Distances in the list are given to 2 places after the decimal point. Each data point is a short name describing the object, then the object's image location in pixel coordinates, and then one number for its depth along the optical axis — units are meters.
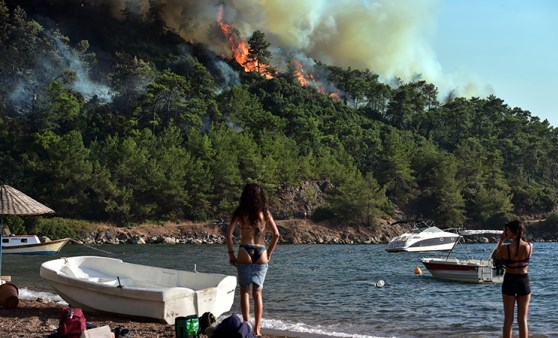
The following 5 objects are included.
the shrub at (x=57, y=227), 77.62
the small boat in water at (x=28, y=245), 51.84
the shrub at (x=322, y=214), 101.44
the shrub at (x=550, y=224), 114.06
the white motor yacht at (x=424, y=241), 69.62
